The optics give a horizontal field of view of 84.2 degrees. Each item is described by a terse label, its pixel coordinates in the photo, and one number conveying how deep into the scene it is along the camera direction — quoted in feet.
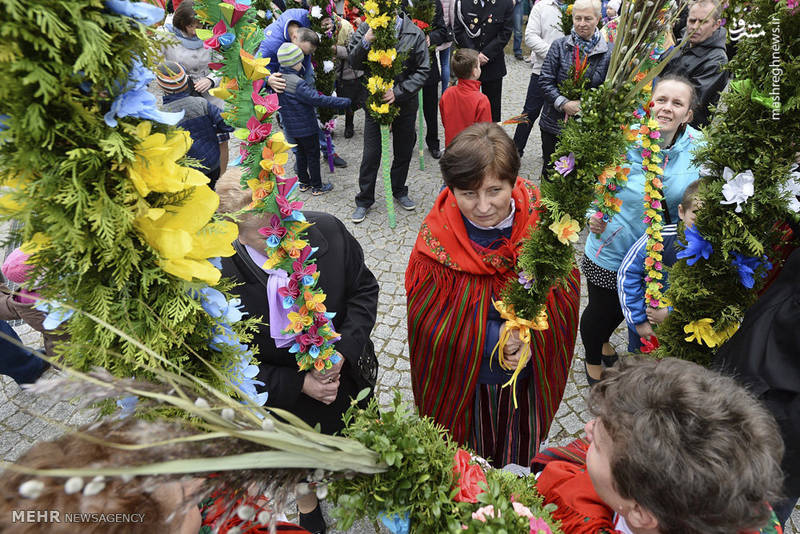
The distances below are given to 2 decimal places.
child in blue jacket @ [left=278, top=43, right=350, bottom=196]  18.55
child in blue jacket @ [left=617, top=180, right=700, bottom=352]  9.33
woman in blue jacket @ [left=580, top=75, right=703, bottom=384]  10.34
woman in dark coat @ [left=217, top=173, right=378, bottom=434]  7.42
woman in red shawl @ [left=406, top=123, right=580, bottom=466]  8.11
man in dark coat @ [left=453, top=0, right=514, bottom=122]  22.89
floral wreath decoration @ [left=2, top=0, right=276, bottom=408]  2.94
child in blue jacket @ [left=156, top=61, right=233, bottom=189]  14.62
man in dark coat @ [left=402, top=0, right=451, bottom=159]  23.75
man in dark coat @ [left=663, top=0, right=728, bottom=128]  14.56
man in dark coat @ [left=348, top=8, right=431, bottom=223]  18.30
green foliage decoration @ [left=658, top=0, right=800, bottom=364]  5.46
